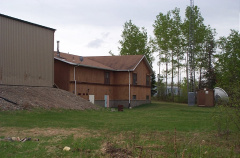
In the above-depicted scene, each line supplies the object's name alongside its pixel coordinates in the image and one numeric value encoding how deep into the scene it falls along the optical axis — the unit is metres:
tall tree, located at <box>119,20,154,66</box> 55.88
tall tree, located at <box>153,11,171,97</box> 52.41
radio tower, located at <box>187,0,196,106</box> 46.78
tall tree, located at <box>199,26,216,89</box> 57.46
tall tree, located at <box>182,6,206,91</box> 51.28
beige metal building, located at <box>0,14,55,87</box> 25.25
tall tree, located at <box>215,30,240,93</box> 56.03
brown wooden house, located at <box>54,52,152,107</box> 33.44
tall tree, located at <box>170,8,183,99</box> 51.95
